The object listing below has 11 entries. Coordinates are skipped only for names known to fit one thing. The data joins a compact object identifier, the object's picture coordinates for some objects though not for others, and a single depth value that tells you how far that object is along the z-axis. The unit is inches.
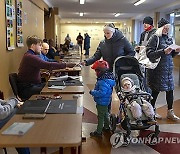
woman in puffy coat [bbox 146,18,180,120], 106.0
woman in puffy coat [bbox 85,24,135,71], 102.6
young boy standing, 86.0
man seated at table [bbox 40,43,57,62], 140.2
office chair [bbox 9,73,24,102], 94.4
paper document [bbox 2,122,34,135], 45.3
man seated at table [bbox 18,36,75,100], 96.3
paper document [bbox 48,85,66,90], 84.7
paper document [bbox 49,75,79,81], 98.7
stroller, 84.5
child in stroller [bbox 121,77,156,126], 83.1
